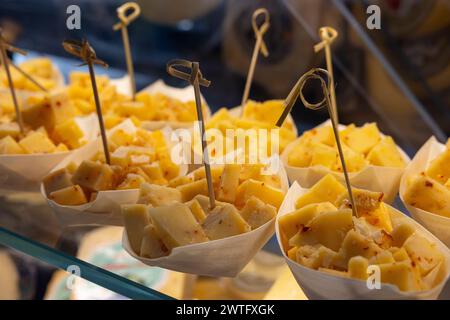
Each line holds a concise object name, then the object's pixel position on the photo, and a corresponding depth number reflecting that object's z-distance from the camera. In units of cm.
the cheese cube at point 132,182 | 37
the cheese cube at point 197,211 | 34
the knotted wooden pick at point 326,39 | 39
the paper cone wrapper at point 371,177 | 38
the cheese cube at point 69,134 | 45
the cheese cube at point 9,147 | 41
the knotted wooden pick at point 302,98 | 30
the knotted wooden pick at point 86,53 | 36
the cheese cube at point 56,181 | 39
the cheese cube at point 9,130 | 43
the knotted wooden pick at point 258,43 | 44
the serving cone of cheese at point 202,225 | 32
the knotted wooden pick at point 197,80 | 32
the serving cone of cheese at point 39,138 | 41
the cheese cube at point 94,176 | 38
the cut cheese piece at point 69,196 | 37
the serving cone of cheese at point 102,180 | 37
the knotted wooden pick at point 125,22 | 46
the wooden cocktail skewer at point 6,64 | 42
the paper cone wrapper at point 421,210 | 33
